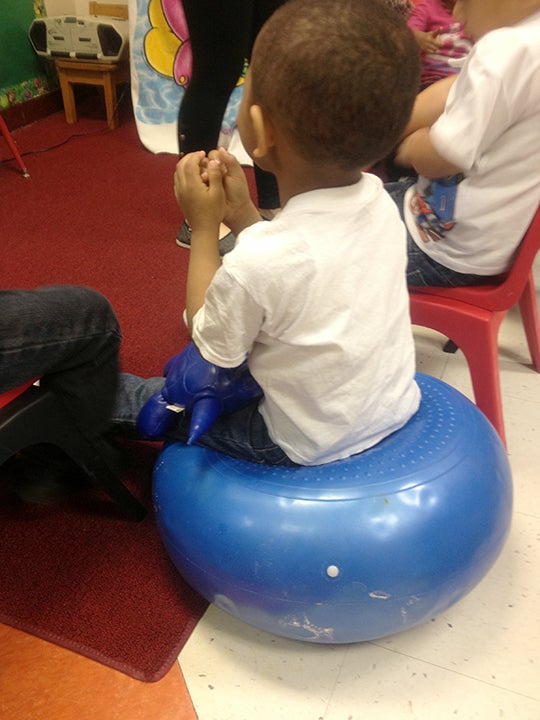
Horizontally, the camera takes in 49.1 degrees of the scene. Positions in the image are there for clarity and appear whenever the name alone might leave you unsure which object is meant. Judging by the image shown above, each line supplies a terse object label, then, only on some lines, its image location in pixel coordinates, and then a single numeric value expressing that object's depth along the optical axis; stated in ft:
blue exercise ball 2.35
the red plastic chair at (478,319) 3.49
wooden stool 8.70
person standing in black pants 4.08
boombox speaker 8.30
